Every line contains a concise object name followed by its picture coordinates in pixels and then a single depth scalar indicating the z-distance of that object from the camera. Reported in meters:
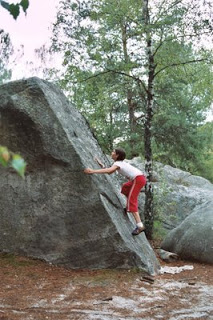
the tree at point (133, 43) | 9.80
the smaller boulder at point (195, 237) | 8.78
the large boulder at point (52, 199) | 7.07
